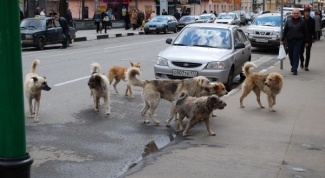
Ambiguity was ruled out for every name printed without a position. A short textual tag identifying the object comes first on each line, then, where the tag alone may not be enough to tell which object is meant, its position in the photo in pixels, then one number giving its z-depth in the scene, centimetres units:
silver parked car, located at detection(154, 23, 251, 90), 1184
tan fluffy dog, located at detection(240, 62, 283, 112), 959
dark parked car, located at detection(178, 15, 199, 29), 4848
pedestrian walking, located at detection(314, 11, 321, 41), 2950
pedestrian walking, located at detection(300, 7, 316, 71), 1596
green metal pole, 304
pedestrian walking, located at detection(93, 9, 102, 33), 4084
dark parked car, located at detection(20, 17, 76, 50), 2479
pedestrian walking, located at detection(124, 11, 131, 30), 4869
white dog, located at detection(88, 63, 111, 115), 933
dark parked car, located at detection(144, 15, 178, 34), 4219
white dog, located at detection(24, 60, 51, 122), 874
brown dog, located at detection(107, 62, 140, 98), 1162
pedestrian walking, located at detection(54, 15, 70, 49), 2711
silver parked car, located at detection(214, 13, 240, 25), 4613
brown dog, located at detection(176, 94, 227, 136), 769
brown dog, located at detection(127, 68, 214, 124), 857
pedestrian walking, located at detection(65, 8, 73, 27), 3488
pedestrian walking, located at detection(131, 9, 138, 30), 4762
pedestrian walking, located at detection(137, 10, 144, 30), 4906
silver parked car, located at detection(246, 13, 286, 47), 2350
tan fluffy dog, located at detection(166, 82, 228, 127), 865
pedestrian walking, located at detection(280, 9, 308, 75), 1482
